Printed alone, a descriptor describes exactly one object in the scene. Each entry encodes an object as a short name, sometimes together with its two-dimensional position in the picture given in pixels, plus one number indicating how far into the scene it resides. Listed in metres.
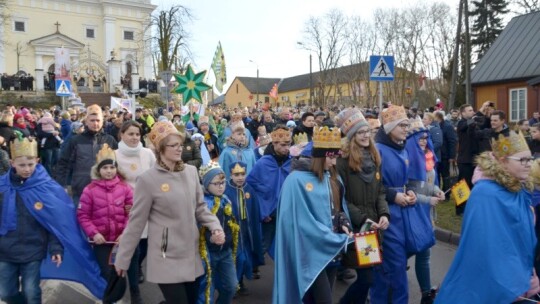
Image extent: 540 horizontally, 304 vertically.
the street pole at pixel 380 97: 10.67
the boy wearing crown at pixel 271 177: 6.74
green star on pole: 12.53
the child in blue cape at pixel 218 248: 4.75
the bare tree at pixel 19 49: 61.11
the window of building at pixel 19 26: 61.94
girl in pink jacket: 5.44
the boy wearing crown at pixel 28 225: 4.91
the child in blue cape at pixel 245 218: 6.36
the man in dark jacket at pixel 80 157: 6.68
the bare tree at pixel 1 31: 55.50
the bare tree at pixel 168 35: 48.38
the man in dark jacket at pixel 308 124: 8.82
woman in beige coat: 4.20
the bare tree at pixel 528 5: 45.80
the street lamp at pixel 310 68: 53.20
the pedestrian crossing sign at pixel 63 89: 18.88
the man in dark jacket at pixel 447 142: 11.91
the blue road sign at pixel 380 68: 11.37
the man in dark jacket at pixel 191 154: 7.96
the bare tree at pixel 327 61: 62.16
